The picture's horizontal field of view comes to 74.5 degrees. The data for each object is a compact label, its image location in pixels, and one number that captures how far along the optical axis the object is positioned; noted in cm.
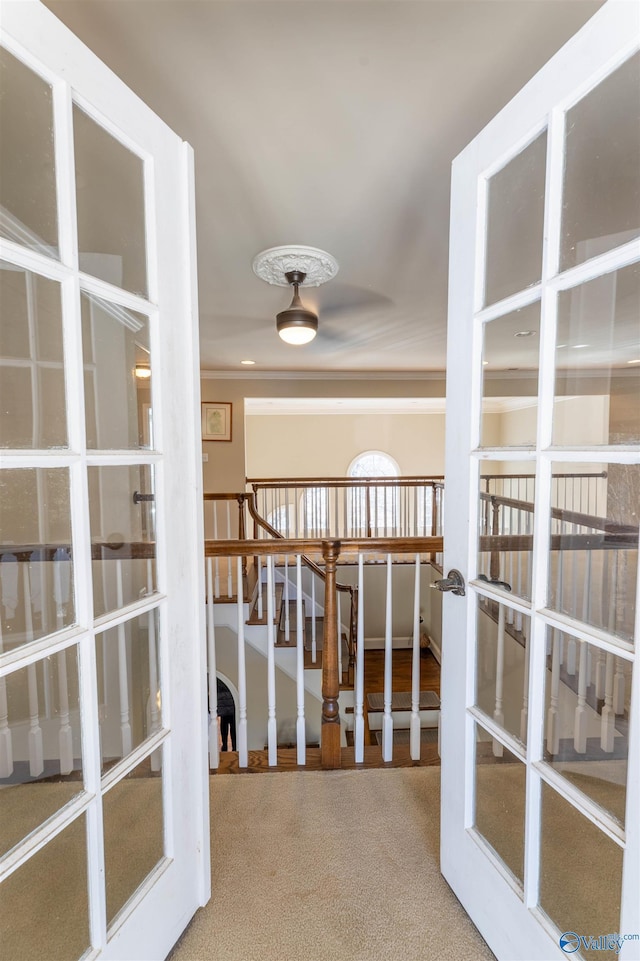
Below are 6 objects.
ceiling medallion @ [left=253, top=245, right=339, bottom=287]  225
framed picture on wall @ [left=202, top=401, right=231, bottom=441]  541
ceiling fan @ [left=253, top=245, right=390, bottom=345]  229
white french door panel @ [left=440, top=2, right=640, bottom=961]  73
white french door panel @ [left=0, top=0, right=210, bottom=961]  77
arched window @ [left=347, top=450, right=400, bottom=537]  566
